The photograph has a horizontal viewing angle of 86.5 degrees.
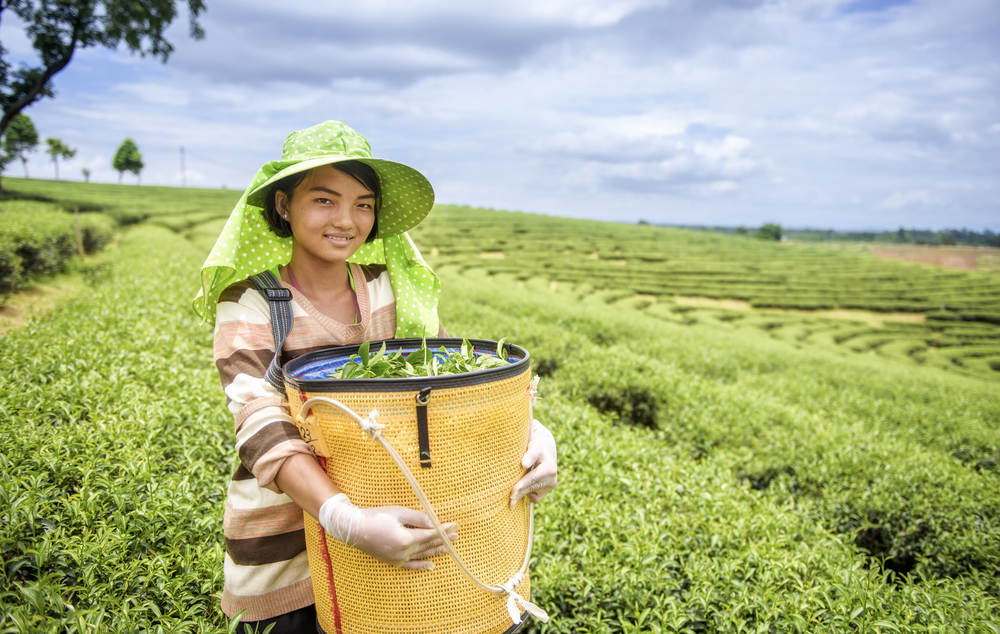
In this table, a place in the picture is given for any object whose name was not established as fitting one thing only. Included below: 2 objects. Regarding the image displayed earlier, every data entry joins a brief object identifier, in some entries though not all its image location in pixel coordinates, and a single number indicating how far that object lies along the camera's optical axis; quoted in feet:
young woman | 3.53
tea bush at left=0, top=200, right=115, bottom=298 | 22.74
